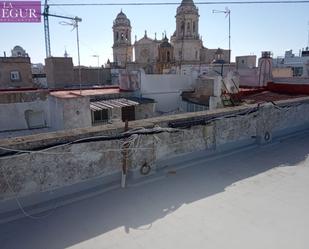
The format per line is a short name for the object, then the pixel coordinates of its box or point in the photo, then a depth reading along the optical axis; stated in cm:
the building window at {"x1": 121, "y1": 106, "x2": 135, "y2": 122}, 1750
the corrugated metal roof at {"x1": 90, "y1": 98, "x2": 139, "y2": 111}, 1550
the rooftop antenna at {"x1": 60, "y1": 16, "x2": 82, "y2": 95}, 1676
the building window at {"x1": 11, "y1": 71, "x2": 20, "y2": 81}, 2970
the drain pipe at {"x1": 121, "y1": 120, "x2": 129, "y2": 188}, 432
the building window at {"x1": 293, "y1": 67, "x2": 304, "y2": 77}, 3347
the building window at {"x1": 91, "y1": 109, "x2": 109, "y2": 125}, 1615
